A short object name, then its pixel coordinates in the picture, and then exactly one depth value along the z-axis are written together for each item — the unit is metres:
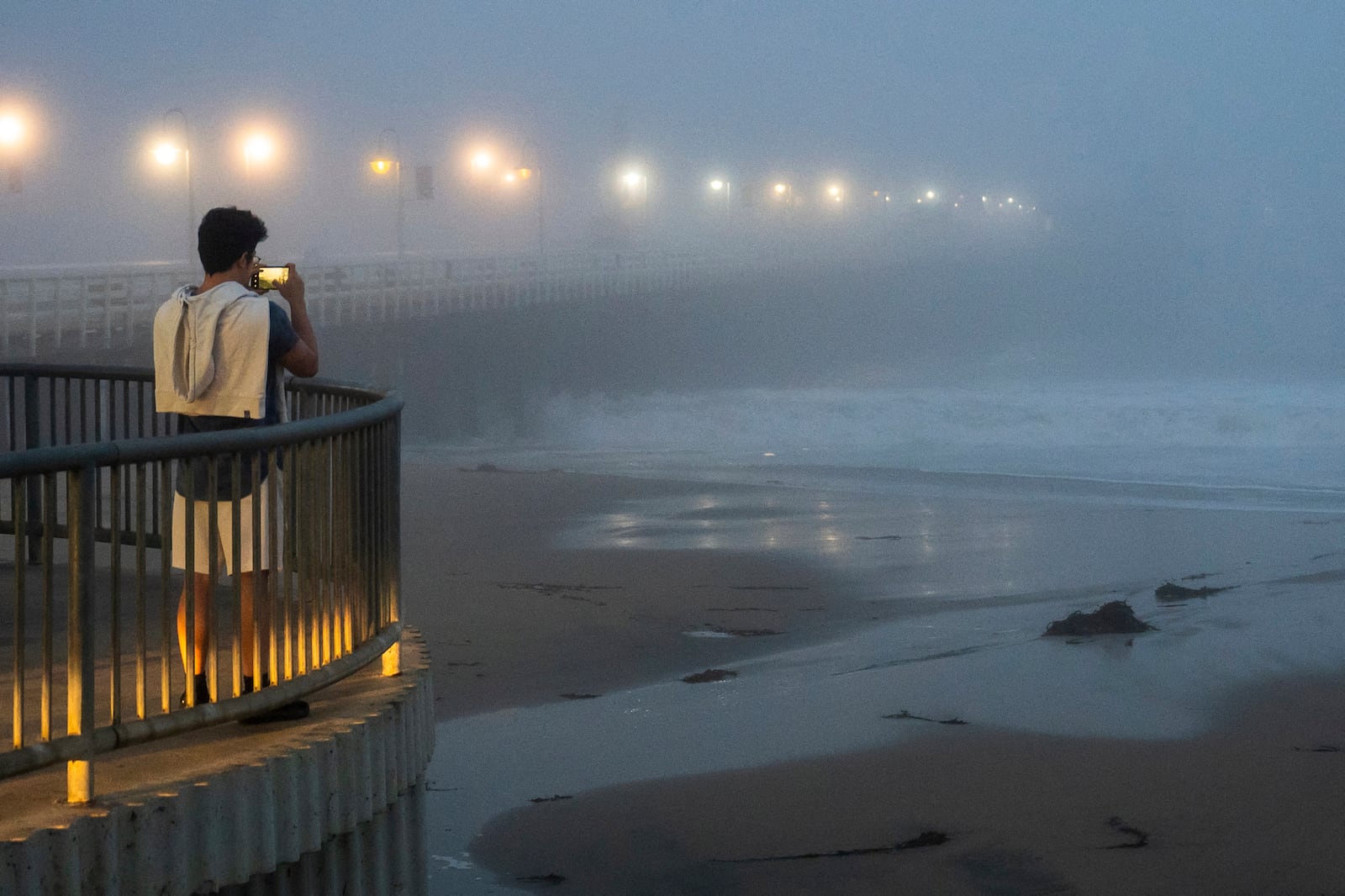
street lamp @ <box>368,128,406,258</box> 41.31
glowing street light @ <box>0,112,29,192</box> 27.16
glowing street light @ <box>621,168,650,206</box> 76.44
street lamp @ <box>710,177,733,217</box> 96.44
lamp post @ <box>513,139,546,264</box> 58.91
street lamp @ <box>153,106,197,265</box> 34.56
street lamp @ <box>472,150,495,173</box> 54.00
